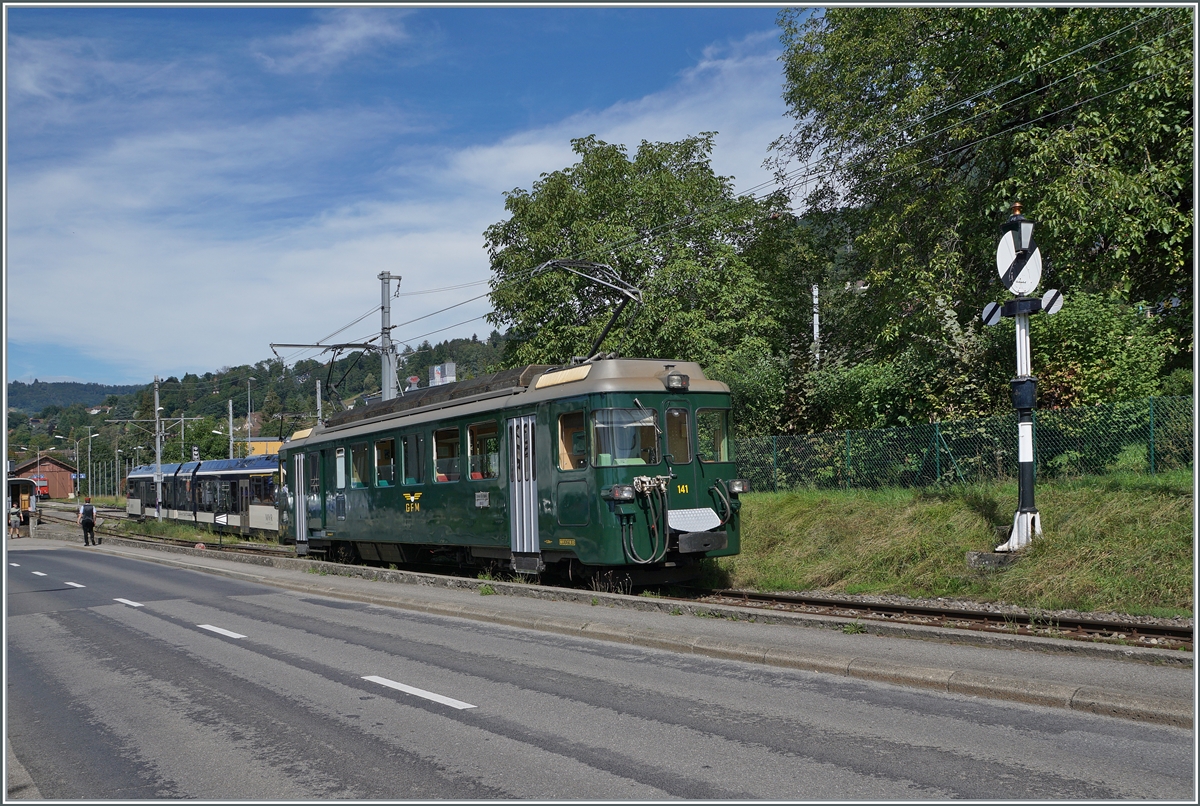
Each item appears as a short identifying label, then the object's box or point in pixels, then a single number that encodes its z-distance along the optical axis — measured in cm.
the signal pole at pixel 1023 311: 1312
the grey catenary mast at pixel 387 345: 2759
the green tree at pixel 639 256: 2814
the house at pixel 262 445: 7744
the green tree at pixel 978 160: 1781
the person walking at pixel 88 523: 3778
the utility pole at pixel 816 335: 2497
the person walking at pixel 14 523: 5042
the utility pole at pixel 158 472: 4703
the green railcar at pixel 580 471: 1359
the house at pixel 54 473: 13912
